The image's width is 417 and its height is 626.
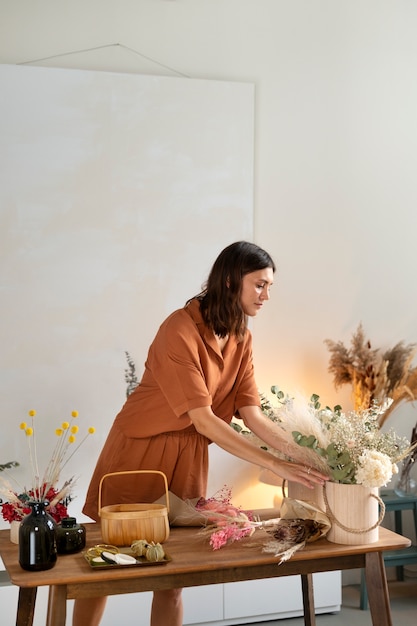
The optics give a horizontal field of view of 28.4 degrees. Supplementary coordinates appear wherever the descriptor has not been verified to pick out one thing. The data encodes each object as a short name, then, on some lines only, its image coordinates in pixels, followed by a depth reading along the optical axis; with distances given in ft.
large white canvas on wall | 12.53
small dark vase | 7.41
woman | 8.62
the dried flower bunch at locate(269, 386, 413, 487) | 7.59
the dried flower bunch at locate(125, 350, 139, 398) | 13.05
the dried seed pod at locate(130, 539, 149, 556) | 7.29
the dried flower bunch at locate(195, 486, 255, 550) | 7.57
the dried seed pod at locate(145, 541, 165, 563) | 7.13
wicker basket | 7.55
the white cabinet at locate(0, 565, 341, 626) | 12.14
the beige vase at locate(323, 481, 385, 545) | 7.74
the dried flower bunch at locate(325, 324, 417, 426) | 13.76
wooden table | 6.85
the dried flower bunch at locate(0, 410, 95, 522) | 8.07
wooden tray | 6.96
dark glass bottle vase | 6.89
